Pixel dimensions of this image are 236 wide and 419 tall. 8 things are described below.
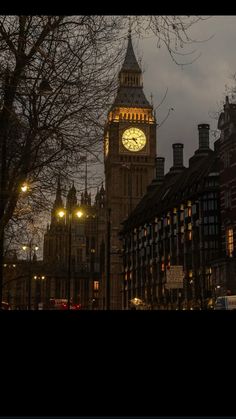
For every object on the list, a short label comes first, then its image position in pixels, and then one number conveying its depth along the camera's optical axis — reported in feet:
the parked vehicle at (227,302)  142.13
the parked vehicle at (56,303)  242.41
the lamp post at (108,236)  132.96
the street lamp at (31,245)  98.73
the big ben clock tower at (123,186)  519.60
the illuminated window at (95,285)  526.98
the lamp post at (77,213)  117.74
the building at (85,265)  510.58
